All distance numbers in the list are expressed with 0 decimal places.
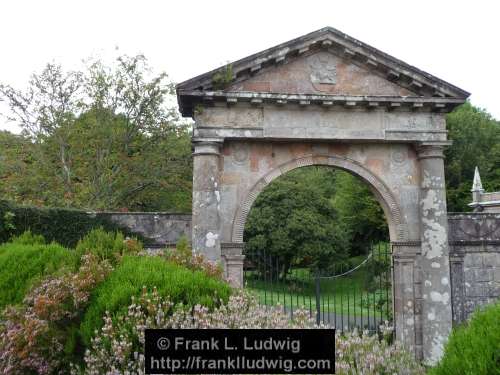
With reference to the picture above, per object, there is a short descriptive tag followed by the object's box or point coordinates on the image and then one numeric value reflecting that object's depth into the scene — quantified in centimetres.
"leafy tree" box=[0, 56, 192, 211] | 1525
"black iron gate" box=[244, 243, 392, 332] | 1609
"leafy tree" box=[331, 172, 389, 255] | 2753
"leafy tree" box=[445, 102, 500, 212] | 3044
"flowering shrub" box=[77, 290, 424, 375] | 384
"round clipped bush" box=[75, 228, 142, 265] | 552
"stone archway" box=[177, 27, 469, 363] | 913
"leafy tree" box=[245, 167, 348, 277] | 2238
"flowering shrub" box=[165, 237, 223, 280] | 560
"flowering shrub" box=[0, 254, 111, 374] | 461
